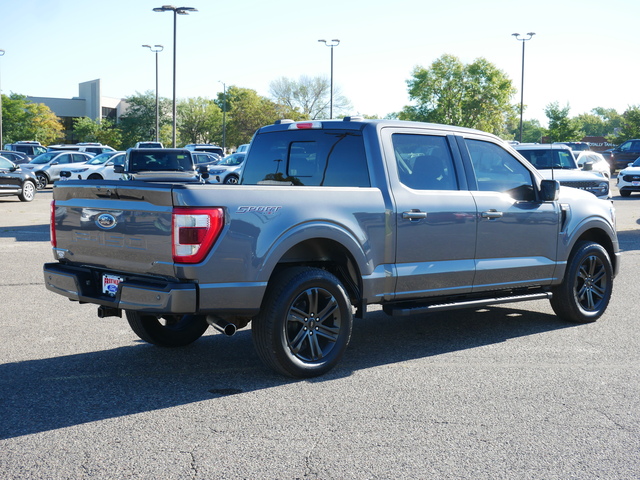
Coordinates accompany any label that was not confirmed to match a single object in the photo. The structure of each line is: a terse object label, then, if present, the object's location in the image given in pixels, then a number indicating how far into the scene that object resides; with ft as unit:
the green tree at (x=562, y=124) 254.68
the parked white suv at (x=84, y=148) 153.89
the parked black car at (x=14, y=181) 80.20
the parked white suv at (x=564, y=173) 59.26
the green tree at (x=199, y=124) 327.67
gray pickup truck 17.15
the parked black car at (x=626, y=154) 159.33
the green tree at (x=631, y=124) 251.80
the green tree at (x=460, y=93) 288.51
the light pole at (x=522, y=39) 220.23
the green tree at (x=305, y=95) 315.37
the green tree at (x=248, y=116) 304.71
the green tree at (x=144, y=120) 275.39
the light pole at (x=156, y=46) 196.75
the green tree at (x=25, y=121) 282.97
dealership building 343.67
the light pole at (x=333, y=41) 200.13
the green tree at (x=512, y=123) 308.30
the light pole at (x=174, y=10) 140.97
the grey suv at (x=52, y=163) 115.44
